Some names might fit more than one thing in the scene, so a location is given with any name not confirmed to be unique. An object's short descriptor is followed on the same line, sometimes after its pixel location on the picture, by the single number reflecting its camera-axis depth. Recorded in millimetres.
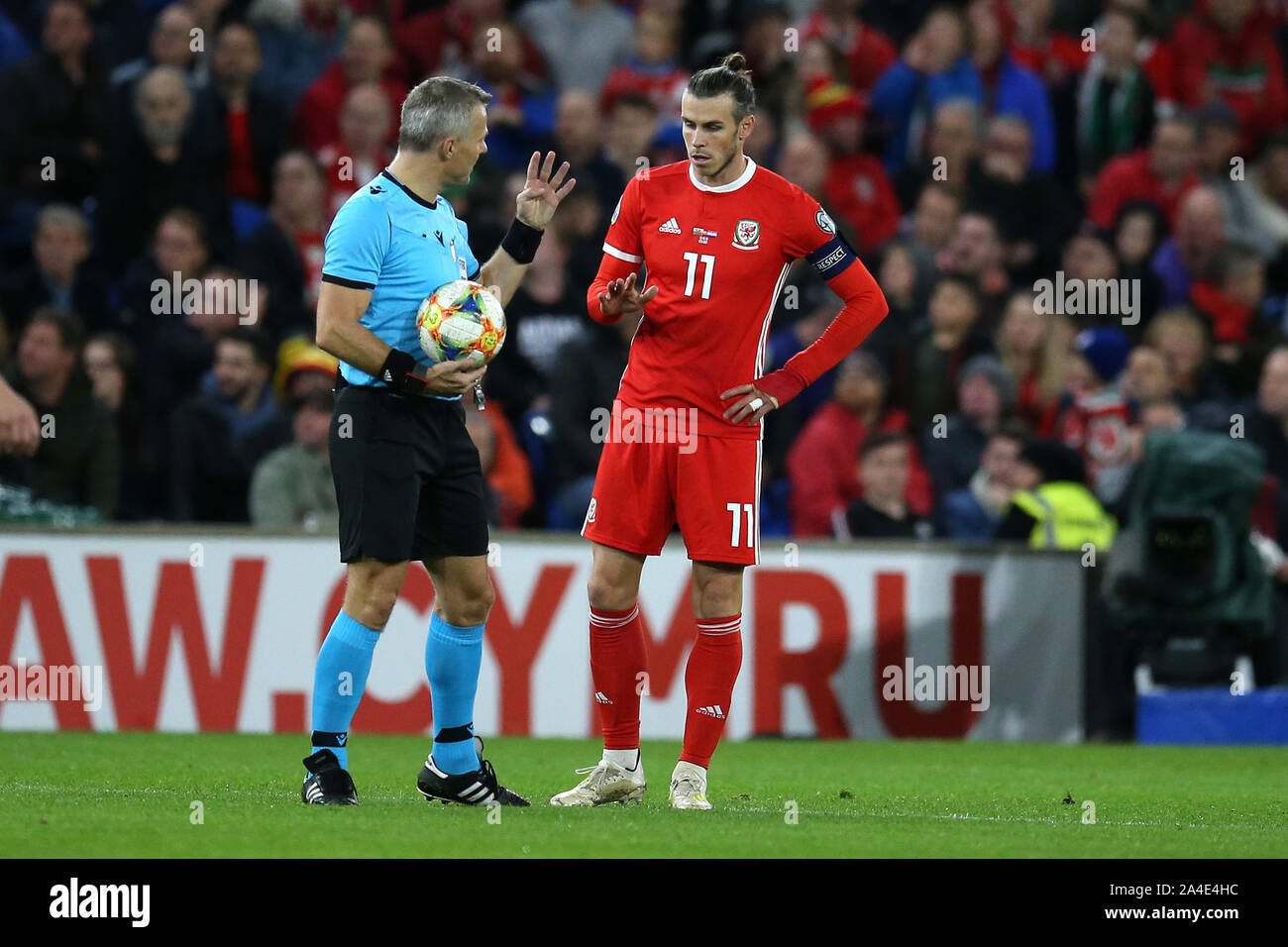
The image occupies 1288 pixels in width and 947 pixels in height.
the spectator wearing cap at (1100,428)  13586
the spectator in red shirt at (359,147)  14555
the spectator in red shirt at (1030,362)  14219
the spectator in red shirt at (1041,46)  17156
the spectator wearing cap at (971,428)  13578
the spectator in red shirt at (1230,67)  17344
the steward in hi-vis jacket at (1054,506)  12789
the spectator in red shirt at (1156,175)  16250
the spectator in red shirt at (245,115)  14766
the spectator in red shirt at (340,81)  15297
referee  7148
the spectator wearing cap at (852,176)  15727
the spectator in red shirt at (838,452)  13062
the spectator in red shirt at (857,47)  16812
